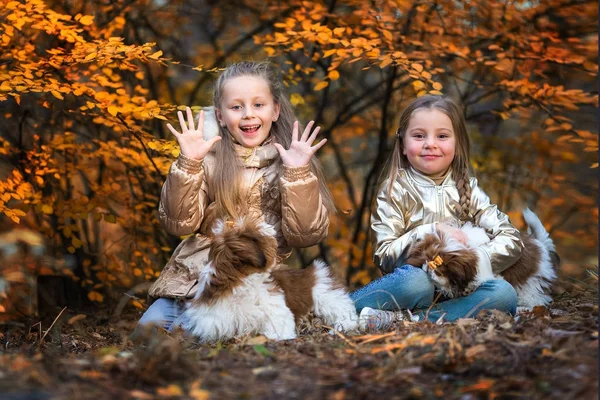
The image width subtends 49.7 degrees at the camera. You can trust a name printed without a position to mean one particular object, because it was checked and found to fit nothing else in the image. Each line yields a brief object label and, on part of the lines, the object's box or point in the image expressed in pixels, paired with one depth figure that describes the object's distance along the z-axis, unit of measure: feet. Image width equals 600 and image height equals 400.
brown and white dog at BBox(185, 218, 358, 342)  11.73
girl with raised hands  13.50
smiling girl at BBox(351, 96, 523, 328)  13.56
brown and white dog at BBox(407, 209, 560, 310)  13.15
